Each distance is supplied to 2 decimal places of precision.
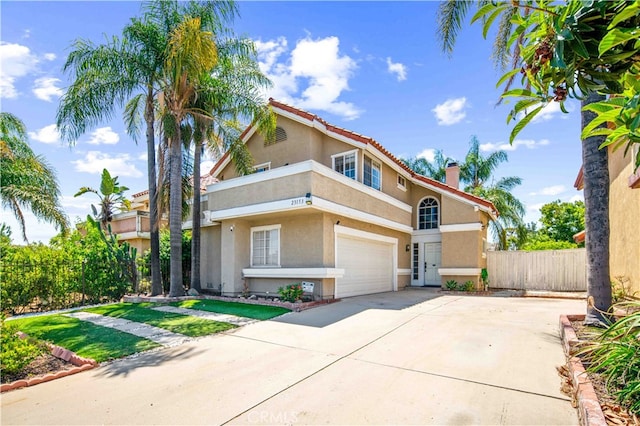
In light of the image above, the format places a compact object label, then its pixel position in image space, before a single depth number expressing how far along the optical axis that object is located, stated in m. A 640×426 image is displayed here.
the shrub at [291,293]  12.64
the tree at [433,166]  30.68
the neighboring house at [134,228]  20.69
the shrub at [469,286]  16.77
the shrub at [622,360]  3.76
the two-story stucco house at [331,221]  13.16
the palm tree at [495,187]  24.81
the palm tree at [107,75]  12.97
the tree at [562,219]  36.09
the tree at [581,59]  2.30
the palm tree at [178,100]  12.24
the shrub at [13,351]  5.91
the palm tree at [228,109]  14.62
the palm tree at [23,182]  15.94
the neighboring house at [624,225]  8.37
